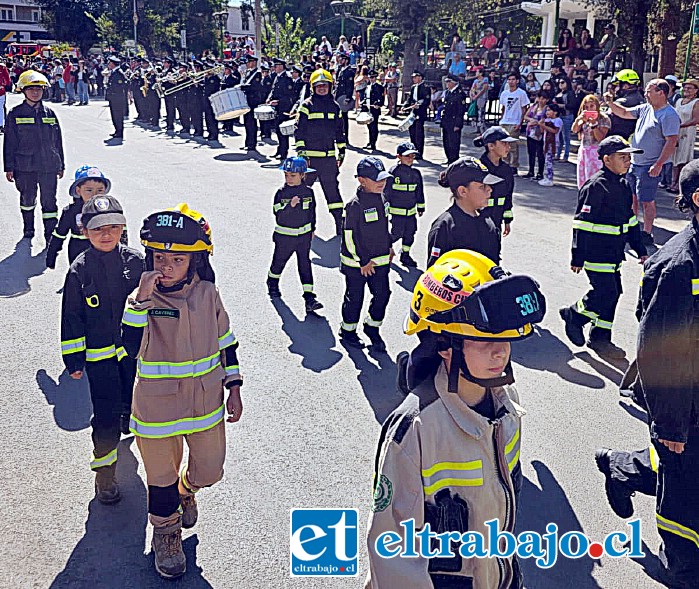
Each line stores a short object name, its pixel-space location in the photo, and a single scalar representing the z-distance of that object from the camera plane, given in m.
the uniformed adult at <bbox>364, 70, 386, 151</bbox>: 19.38
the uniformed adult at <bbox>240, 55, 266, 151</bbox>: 19.77
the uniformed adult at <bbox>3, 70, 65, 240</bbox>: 10.12
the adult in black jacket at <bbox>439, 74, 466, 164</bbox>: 16.12
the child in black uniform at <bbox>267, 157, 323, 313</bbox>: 8.30
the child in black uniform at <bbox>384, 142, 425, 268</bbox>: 9.42
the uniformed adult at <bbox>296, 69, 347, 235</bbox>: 11.17
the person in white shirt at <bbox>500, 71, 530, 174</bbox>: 16.08
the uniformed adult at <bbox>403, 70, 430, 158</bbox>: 17.07
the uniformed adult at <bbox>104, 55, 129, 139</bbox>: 22.11
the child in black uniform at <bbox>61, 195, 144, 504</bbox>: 4.63
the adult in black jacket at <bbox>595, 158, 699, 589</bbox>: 3.65
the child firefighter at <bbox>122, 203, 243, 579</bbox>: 3.87
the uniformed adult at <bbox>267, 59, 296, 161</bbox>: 19.72
